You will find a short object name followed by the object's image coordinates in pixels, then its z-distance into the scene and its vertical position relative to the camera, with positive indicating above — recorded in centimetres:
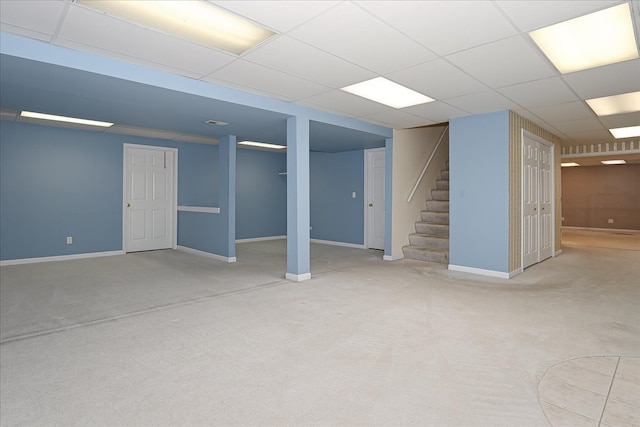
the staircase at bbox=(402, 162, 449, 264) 615 -34
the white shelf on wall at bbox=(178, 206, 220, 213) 657 +10
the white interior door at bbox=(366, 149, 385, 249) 763 +35
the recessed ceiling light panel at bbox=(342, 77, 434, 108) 384 +144
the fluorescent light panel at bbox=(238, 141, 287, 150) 790 +163
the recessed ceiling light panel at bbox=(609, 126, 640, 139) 615 +153
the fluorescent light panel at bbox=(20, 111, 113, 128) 540 +155
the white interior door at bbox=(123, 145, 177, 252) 718 +34
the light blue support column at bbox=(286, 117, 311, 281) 468 +23
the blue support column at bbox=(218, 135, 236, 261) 623 +46
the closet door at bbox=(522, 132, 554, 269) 541 +24
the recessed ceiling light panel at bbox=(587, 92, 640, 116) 427 +145
